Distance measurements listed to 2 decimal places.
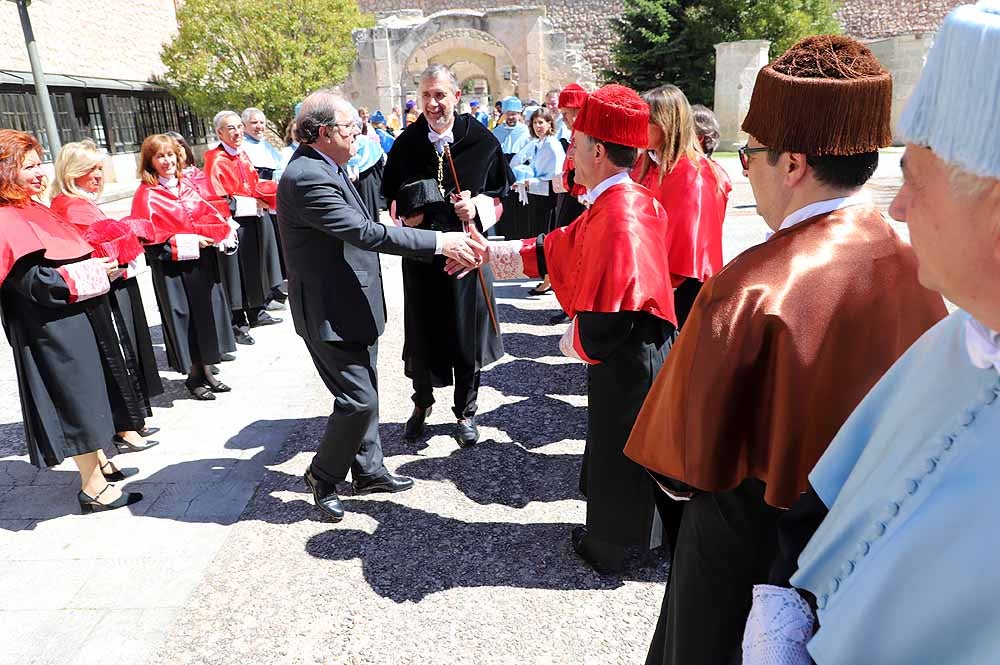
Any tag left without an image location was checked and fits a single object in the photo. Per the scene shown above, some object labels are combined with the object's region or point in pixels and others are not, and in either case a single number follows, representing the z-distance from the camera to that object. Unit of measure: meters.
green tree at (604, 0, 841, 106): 24.36
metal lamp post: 11.02
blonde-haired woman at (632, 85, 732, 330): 3.71
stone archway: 29.27
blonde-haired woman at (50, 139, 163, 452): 4.11
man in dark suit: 3.27
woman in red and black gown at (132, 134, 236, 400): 5.13
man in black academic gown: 4.21
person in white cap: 0.79
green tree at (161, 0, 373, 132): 23.58
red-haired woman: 3.42
